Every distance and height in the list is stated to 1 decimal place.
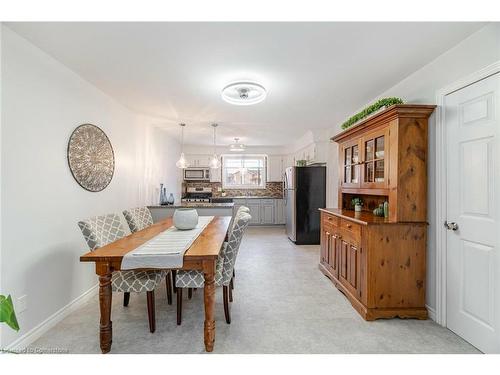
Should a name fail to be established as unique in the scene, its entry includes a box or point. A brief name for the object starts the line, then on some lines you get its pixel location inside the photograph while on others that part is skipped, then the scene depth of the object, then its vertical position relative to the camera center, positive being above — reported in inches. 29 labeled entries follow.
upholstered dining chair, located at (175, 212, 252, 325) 83.0 -29.3
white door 69.8 -7.8
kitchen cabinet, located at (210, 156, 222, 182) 292.0 +13.4
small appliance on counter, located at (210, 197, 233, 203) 282.5 -15.1
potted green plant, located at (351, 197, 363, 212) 125.7 -8.6
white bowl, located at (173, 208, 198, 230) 104.0 -13.6
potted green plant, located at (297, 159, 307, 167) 213.1 +20.3
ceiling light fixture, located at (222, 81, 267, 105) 104.2 +41.0
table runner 68.2 -18.7
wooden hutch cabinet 90.3 -17.0
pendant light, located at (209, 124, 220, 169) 179.6 +17.1
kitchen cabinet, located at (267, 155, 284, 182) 297.3 +22.1
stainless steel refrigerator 203.0 -11.5
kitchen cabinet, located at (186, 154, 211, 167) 288.4 +30.2
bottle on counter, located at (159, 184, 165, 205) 195.0 -7.3
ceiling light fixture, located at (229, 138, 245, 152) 237.5 +41.0
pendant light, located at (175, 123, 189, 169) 165.0 +15.3
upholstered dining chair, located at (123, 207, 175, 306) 101.9 -17.4
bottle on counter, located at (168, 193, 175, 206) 191.4 -11.3
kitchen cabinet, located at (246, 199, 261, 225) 283.0 -25.2
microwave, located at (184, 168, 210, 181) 284.2 +14.0
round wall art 100.0 +12.5
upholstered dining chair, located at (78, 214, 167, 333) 80.4 -29.9
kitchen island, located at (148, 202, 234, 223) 171.2 -16.2
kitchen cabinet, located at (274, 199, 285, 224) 285.1 -27.6
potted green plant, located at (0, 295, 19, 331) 39.2 -20.1
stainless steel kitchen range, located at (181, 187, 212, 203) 286.2 -7.6
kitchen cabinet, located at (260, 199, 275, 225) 283.9 -27.5
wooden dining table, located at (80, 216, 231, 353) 69.3 -23.8
